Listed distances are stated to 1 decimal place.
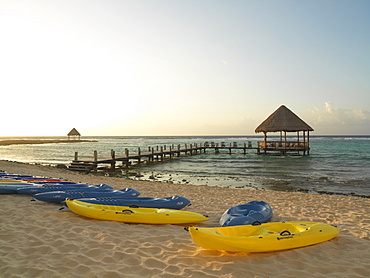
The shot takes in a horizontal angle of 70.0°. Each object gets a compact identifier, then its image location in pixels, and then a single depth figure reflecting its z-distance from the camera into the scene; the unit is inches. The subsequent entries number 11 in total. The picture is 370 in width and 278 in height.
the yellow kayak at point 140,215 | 203.6
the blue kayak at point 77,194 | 260.6
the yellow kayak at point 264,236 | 143.9
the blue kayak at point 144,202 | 234.9
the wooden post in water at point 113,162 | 772.6
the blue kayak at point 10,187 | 306.5
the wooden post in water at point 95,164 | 707.8
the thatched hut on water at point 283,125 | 1023.6
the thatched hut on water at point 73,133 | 2459.2
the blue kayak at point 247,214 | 181.3
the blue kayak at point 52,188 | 296.4
